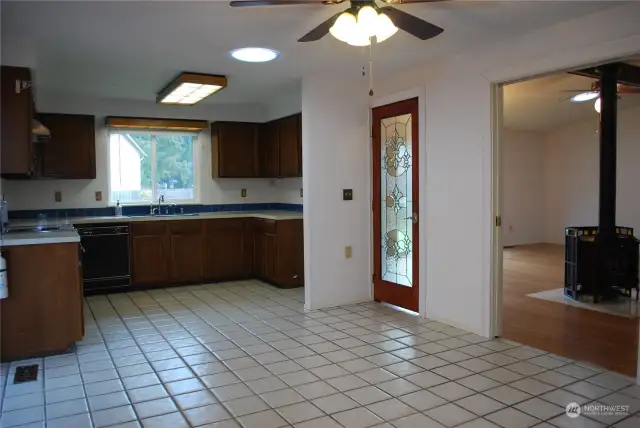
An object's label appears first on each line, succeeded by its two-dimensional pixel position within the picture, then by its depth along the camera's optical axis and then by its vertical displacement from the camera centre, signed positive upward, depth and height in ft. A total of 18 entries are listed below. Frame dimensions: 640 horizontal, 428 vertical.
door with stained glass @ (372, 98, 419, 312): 14.62 -0.32
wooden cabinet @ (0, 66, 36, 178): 11.23 +1.83
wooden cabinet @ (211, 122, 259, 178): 20.90 +2.02
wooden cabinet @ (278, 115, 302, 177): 18.66 +1.86
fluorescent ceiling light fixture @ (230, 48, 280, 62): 12.07 +3.60
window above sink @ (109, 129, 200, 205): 19.99 +1.28
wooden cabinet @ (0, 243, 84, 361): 10.94 -2.40
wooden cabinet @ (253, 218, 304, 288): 18.30 -2.20
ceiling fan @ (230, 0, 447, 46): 7.90 +2.89
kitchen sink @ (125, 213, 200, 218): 19.71 -0.76
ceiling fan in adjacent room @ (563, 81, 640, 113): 18.72 +3.98
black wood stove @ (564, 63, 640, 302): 16.31 -1.84
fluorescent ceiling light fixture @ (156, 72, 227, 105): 14.52 +3.50
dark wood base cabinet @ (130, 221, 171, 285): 18.37 -2.13
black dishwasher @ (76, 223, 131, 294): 17.63 -2.18
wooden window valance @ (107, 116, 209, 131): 19.12 +2.98
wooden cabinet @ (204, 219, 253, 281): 19.64 -2.23
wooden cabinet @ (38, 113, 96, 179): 17.70 +1.87
